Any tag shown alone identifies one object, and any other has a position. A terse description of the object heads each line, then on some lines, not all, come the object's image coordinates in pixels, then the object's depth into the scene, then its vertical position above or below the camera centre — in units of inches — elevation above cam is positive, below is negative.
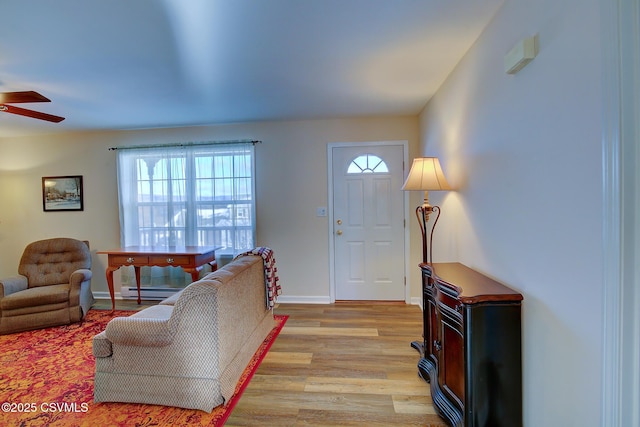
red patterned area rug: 67.7 -48.5
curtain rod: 144.5 +34.0
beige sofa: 68.6 -35.2
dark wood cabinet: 54.4 -29.0
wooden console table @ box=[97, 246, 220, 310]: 125.1 -20.7
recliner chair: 114.7 -31.8
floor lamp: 87.7 +9.0
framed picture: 156.9 +10.7
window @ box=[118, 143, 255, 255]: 145.9 +7.7
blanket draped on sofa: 105.4 -23.4
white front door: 141.6 -7.1
